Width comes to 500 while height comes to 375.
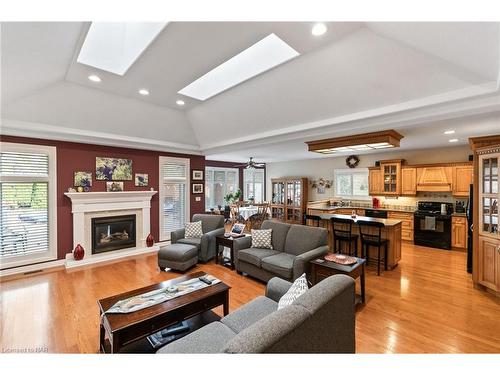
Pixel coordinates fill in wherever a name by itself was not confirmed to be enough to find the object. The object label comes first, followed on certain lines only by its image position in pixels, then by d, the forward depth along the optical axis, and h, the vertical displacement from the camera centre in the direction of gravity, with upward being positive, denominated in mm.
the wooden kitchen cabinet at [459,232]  5266 -1067
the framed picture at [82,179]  4652 +166
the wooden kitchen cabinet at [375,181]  6730 +166
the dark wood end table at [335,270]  2762 -1045
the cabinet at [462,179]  5401 +173
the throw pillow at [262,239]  4023 -934
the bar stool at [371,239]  3965 -977
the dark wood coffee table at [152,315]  1844 -1147
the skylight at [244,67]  2777 +1706
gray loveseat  3166 -1068
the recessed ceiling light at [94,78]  3285 +1610
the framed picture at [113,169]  4938 +404
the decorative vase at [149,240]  5434 -1281
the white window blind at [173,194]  5930 -202
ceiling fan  7562 +937
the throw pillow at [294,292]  1716 -823
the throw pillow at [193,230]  4871 -937
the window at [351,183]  7422 +120
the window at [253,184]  10906 +128
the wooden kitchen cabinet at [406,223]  6094 -1006
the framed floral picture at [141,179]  5473 +191
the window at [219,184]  9836 +123
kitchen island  4176 -952
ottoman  4031 -1267
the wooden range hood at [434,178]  5668 +213
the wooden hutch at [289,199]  8609 -486
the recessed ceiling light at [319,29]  2205 +1575
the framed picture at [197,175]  6508 +344
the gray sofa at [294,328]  1100 -816
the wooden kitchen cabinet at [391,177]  6367 +276
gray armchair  4516 -1024
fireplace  4848 -1030
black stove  5480 -970
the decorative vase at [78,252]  4488 -1304
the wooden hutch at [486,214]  3164 -406
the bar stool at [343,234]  4333 -963
